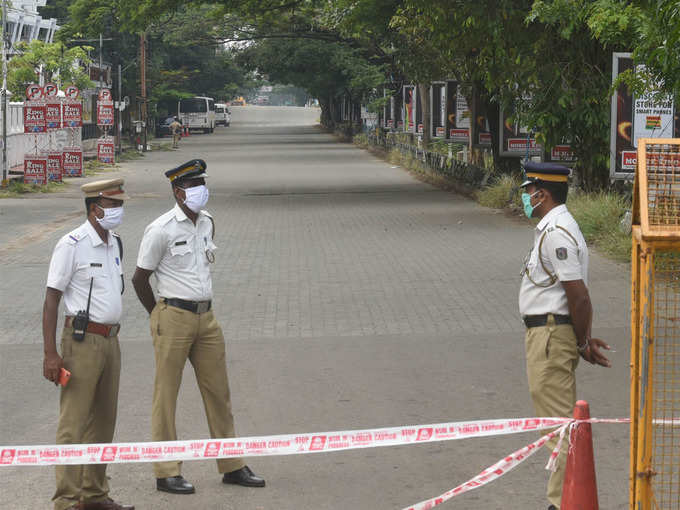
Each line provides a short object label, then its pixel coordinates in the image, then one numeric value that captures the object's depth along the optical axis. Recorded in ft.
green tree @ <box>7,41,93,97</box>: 140.05
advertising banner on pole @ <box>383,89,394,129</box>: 155.78
